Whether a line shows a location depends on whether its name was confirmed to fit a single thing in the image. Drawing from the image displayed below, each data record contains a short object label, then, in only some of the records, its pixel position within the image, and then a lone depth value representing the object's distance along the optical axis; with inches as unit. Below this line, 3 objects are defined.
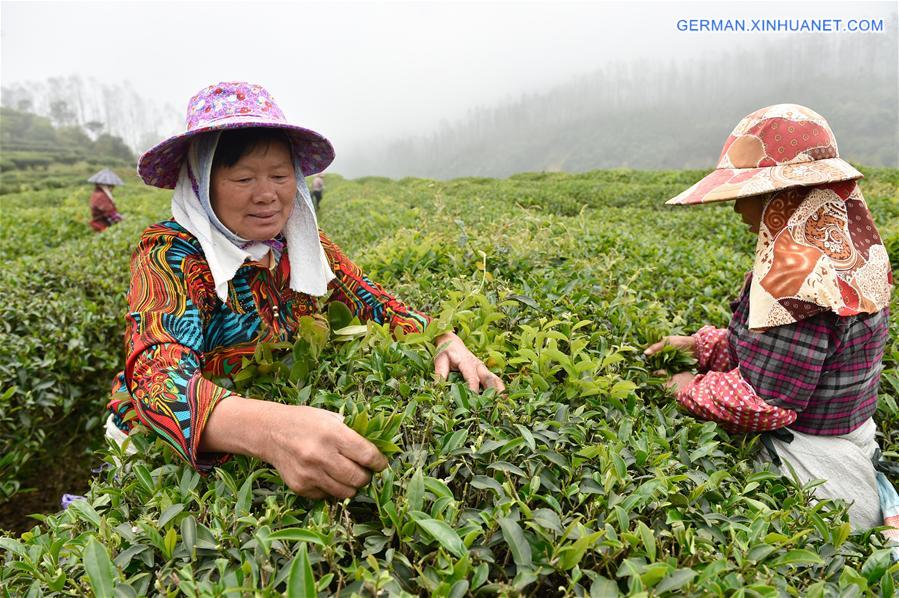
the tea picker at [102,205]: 334.0
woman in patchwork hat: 59.4
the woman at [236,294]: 41.2
